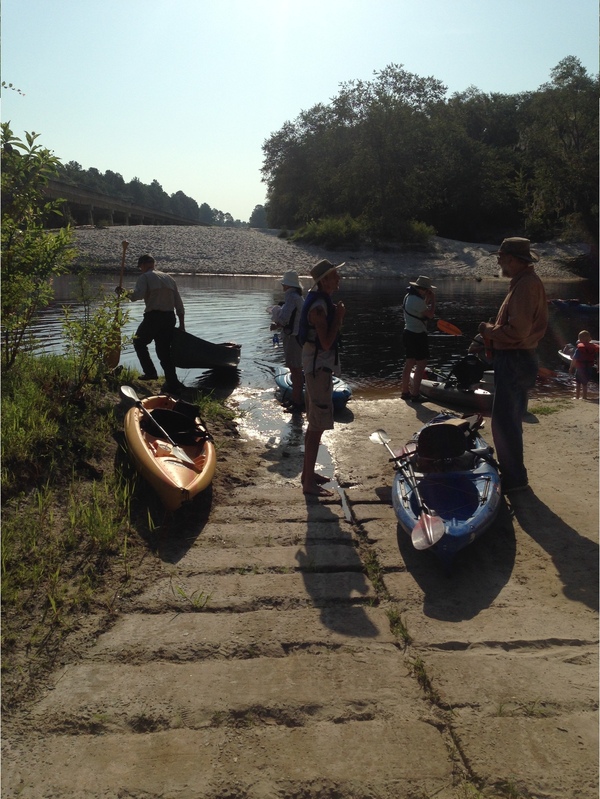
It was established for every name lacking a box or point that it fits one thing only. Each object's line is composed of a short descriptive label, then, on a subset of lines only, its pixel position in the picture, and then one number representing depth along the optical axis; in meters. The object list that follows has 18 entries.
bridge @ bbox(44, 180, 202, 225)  54.66
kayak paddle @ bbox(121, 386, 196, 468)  6.29
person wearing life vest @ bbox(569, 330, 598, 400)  11.72
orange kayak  5.53
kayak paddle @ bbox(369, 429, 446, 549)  4.73
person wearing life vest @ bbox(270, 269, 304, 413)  9.05
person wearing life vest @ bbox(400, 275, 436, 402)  9.48
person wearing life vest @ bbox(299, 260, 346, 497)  5.89
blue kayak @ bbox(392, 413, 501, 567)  4.99
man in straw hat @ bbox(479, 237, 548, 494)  5.64
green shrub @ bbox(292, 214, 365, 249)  46.75
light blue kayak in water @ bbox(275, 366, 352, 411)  9.58
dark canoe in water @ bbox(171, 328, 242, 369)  10.67
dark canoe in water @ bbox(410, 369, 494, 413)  9.99
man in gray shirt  9.65
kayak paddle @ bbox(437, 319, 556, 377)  10.50
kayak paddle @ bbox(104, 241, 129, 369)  7.17
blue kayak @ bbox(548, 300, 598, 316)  23.44
